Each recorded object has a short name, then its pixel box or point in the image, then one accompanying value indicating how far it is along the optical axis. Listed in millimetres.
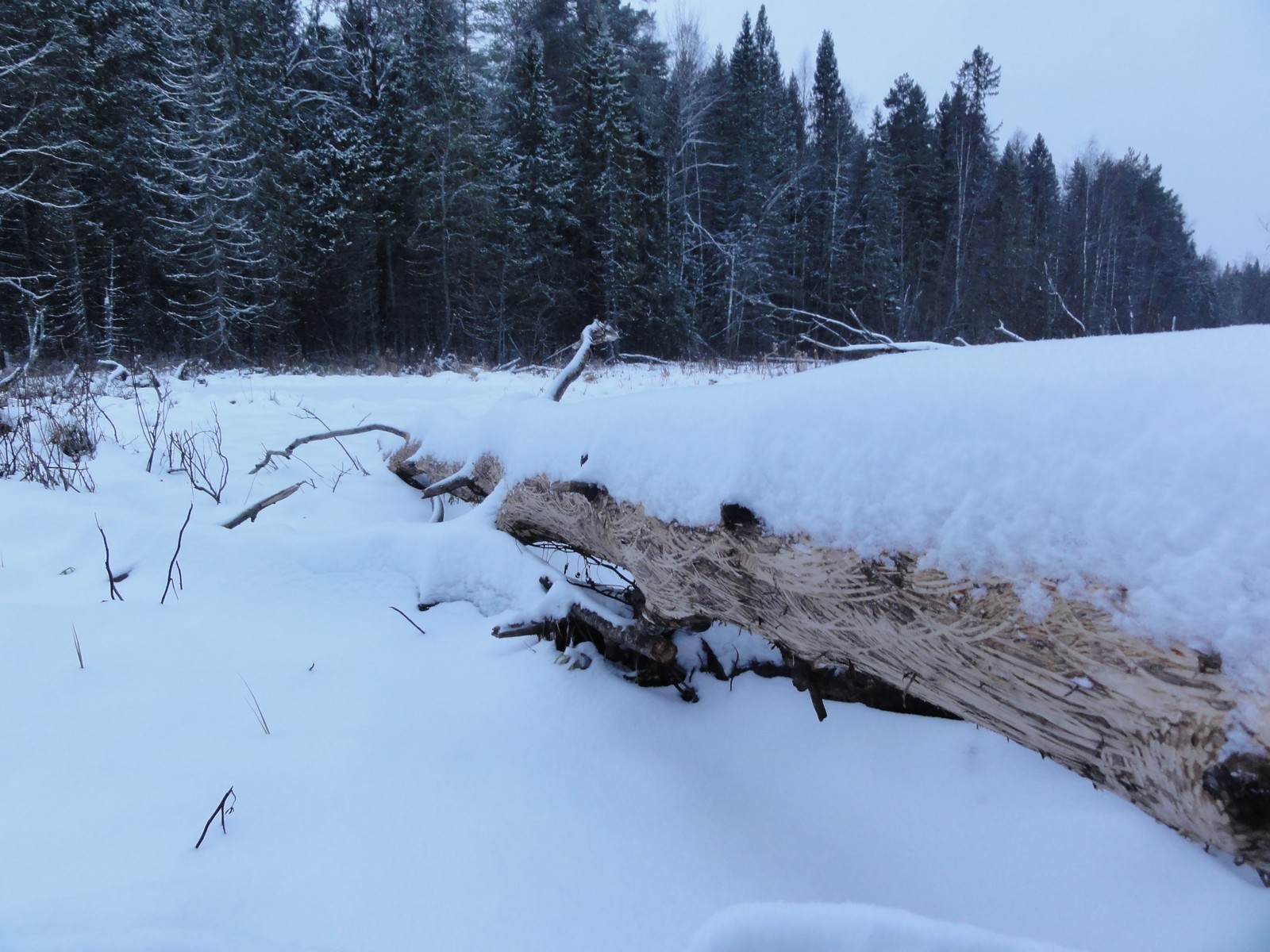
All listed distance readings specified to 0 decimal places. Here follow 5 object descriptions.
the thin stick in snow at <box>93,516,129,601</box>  2193
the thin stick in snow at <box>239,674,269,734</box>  1641
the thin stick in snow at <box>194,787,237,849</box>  1230
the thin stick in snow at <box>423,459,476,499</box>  2947
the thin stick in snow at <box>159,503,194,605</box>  2248
